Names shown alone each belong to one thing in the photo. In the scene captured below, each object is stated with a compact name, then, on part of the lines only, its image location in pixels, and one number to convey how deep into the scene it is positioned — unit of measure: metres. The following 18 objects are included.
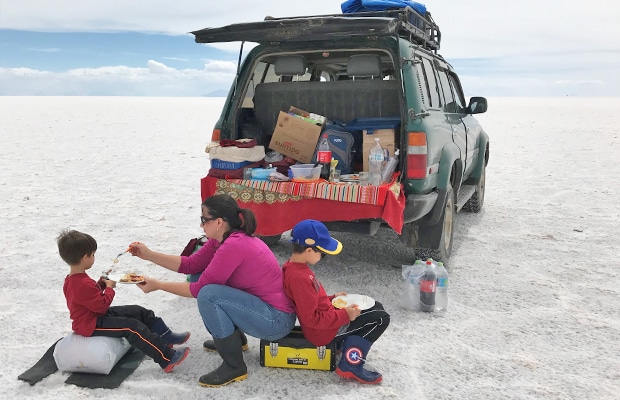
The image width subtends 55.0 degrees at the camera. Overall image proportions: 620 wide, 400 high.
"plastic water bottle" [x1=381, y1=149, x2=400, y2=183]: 4.83
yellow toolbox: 3.47
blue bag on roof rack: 6.43
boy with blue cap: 3.23
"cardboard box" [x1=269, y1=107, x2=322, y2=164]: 5.41
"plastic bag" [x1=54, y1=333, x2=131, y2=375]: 3.36
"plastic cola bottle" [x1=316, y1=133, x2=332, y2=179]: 4.98
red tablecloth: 4.55
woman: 3.27
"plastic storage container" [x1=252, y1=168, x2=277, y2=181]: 5.03
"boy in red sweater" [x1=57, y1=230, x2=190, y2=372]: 3.28
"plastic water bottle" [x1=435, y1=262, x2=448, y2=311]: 4.52
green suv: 4.73
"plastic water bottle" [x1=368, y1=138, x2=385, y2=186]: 4.91
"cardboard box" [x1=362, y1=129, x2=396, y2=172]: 5.04
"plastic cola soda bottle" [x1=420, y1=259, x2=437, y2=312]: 4.44
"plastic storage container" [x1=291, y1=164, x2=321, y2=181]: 4.95
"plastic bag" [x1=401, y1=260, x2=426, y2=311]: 4.52
